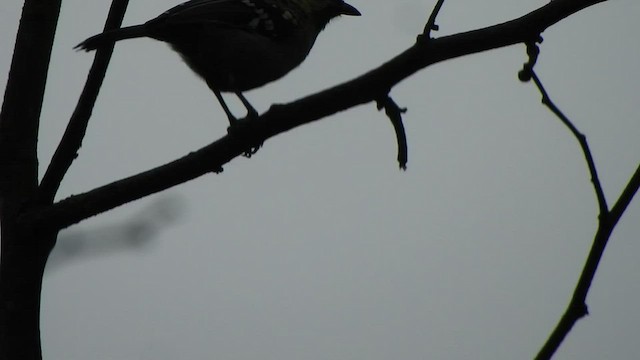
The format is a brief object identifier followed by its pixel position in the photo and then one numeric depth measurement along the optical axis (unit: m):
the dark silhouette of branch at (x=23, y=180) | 6.92
